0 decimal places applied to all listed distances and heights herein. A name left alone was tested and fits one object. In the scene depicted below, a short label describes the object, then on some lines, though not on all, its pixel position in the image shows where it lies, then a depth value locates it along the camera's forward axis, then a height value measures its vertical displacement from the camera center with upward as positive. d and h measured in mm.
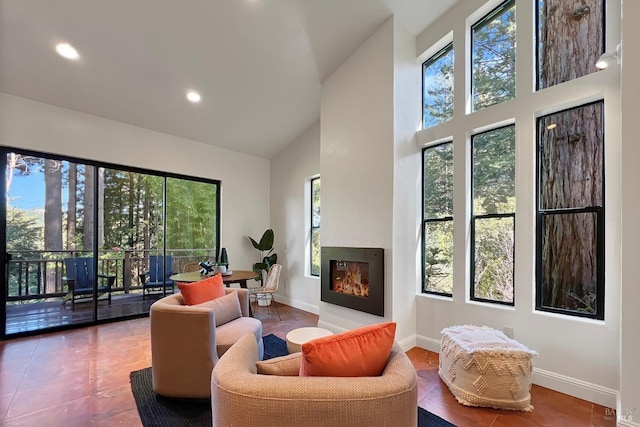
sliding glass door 3896 -357
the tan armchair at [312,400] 1096 -696
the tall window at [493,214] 2957 +13
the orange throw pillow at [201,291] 2668 -702
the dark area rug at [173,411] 2088 -1467
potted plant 5644 -778
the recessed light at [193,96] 4095 +1666
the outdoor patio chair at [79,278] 4270 -922
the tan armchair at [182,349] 2234 -1025
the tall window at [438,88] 3557 +1572
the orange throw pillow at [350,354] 1254 -600
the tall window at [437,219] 3436 -45
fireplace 3366 -786
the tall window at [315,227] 5273 -215
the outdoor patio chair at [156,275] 4988 -1022
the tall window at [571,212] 2463 +30
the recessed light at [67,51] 3162 +1778
